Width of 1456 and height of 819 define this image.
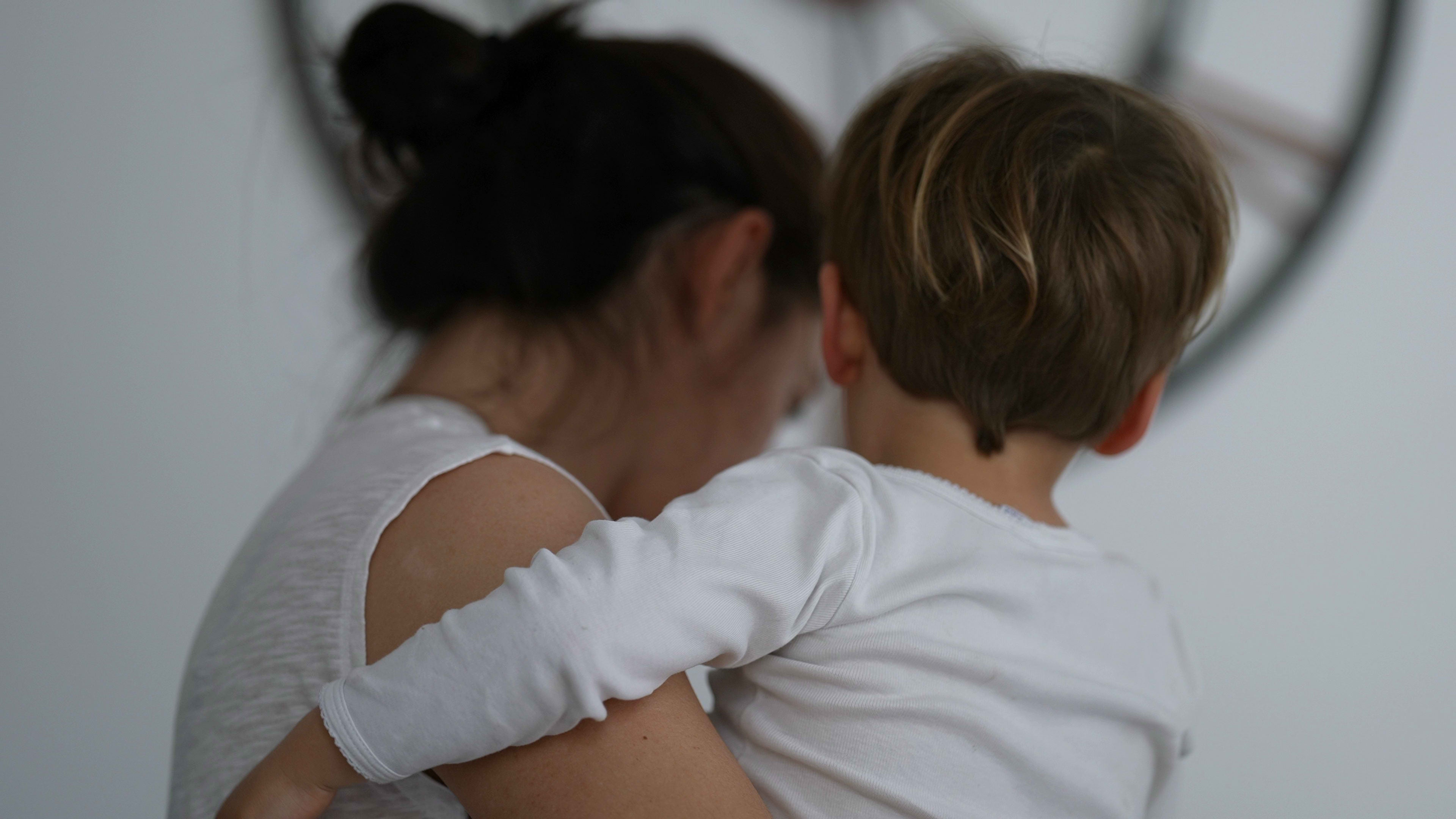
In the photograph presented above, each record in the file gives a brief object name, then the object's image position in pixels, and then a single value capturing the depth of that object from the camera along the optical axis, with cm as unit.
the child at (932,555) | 109
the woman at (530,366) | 112
